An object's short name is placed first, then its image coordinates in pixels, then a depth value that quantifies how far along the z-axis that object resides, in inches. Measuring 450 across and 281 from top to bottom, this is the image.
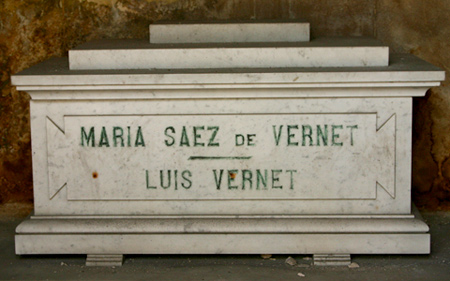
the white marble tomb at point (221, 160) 173.5
